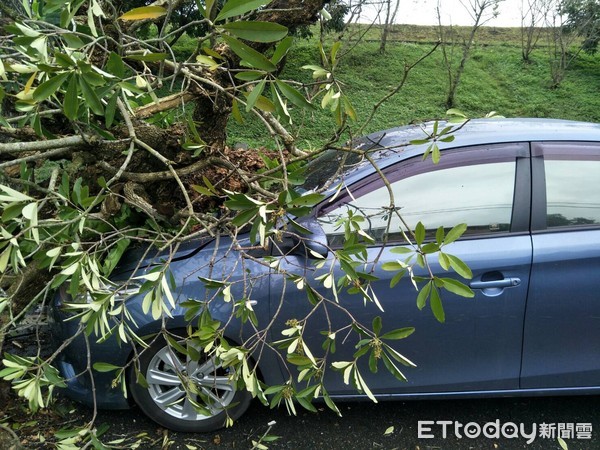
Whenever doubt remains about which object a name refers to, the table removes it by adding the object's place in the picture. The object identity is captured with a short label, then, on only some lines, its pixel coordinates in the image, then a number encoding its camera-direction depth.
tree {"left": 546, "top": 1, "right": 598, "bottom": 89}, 11.16
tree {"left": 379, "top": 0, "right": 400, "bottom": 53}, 11.12
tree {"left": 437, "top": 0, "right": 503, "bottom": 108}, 9.76
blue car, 2.71
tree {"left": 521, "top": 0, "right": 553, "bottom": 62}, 11.20
